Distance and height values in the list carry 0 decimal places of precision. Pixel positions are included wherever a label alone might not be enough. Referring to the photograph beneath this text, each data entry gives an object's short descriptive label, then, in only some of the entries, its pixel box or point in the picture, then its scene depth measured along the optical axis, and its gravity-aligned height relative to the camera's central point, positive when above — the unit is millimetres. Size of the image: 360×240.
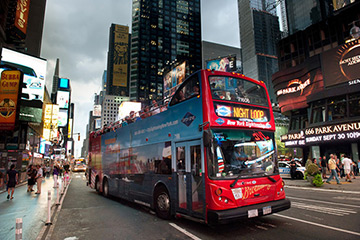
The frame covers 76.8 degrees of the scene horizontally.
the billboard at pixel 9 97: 22953 +6686
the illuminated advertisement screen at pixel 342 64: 26438 +11380
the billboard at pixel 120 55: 144125 +72399
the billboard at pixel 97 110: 102700 +23889
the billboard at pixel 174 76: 50188 +19590
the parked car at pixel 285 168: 22659 -929
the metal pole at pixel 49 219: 7422 -1846
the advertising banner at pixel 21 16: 22167 +14477
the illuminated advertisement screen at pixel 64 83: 88206 +30671
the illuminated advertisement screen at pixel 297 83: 31219 +11175
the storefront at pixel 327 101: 25750 +7421
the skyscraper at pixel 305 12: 83112 +61656
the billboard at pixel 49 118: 48750 +9329
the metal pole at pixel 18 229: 3926 -1143
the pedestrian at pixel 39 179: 16247 -1214
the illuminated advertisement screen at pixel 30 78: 33000 +12973
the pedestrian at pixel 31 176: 17281 -1040
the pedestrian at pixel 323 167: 18895 -710
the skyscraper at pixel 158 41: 137125 +76132
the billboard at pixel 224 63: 42531 +18289
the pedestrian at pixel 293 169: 21141 -946
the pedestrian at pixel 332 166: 15502 -524
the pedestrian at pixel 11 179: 13758 -984
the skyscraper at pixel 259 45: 177500 +93538
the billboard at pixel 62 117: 71925 +14424
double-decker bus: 5727 +172
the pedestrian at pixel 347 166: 16062 -561
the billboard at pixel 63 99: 78250 +22127
